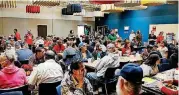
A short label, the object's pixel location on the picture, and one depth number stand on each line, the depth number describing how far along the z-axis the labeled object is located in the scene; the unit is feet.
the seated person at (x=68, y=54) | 20.62
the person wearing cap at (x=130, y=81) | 6.30
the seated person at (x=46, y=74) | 13.14
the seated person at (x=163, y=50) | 23.91
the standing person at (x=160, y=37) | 40.44
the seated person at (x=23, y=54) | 19.47
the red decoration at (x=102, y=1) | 17.18
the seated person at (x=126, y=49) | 26.76
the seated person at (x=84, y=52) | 22.92
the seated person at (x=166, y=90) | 10.68
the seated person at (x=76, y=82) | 10.26
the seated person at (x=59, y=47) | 27.90
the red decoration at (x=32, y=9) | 46.92
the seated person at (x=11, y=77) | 12.17
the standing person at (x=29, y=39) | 41.17
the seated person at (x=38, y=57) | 18.24
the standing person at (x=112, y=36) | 42.91
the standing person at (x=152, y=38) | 41.30
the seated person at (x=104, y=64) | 17.74
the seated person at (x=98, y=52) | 22.66
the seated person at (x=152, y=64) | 14.83
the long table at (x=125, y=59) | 20.00
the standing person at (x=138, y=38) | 39.93
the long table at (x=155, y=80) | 11.35
